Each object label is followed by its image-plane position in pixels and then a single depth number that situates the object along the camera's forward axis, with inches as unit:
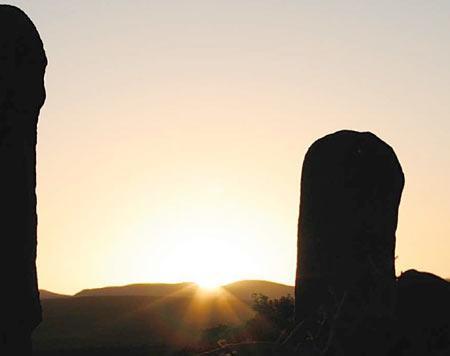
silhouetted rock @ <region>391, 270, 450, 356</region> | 610.2
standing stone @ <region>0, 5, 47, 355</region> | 500.3
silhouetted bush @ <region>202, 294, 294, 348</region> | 622.5
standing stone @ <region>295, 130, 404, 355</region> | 684.1
